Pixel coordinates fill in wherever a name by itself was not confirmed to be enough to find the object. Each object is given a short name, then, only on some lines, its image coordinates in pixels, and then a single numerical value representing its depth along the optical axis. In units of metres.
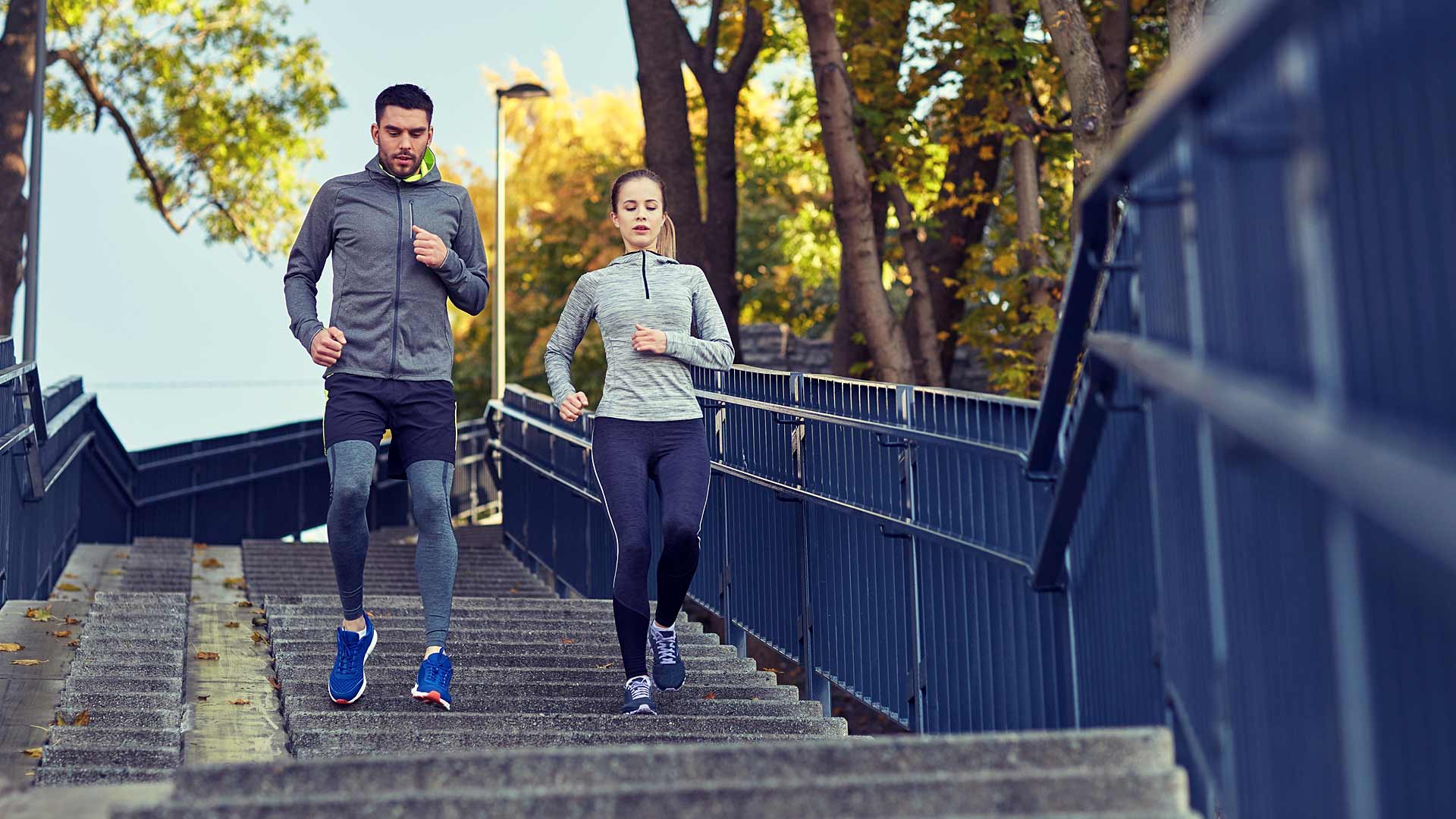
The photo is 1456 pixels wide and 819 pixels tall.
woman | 5.47
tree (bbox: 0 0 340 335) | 22.75
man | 5.26
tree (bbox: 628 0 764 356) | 14.48
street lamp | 20.25
